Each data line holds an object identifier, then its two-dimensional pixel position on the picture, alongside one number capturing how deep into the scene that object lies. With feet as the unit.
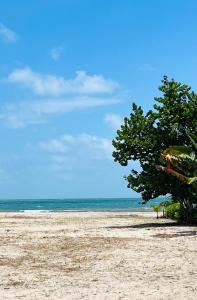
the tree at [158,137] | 108.88
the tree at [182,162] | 88.05
